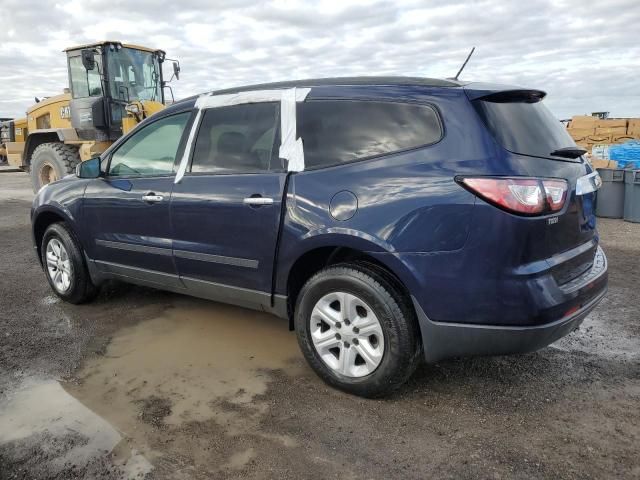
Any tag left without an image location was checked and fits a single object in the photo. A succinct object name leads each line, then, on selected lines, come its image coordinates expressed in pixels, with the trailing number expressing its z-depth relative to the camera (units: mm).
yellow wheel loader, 10586
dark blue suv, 2674
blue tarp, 10727
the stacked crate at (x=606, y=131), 16000
